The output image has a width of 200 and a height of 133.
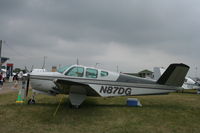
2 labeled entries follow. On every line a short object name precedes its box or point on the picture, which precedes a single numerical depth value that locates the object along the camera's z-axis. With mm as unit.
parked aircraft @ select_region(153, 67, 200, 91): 18406
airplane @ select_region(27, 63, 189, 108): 6629
